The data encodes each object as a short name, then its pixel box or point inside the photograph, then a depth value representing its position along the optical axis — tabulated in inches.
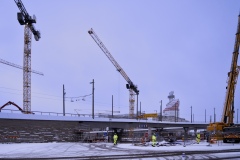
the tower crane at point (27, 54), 2881.4
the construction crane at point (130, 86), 4175.9
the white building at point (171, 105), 5848.9
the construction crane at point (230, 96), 1708.9
